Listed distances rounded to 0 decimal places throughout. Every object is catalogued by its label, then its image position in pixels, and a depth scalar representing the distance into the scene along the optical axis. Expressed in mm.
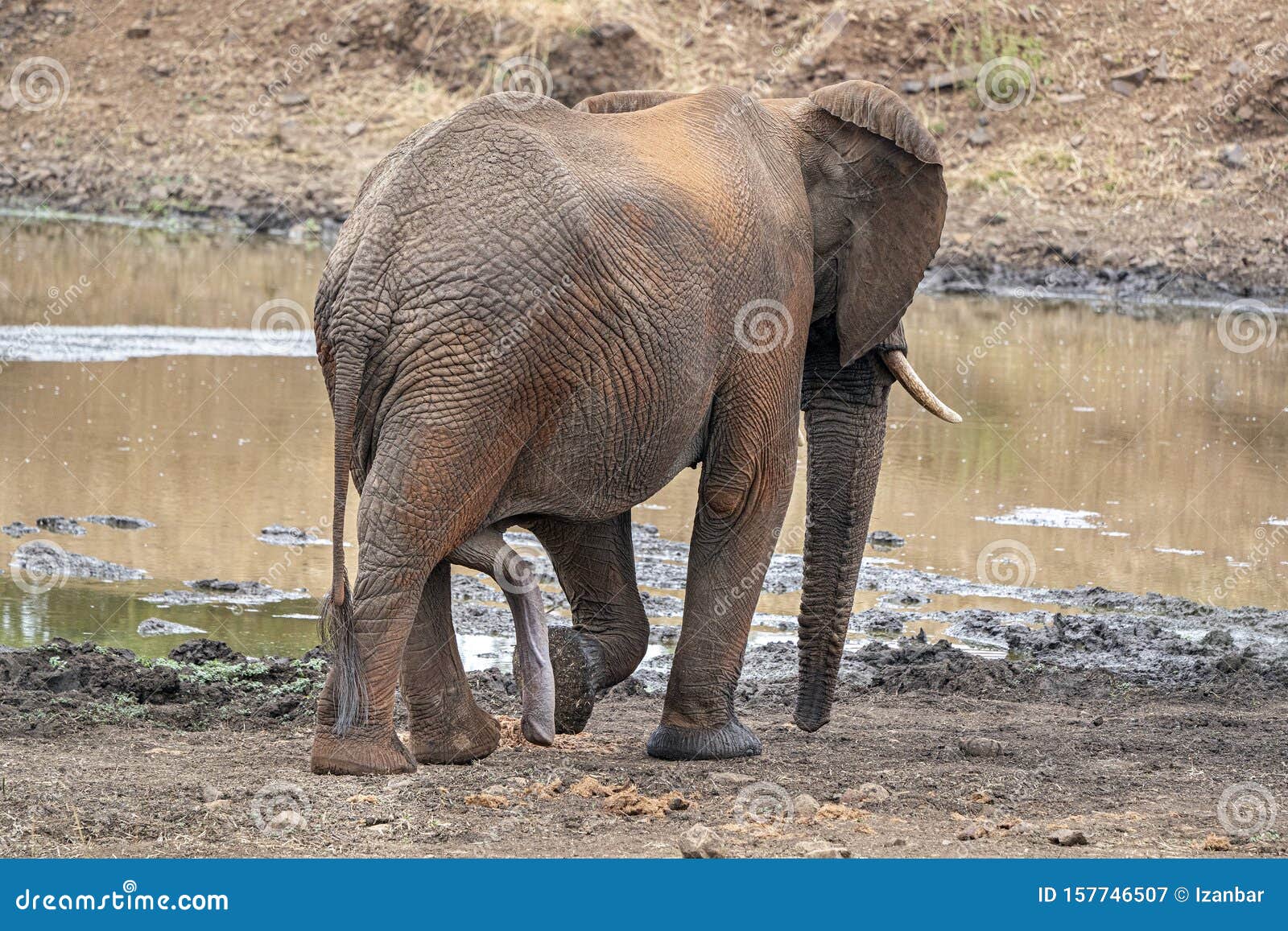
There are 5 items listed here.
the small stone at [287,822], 11258
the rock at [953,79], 63469
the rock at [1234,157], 56969
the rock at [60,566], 20219
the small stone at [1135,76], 63375
